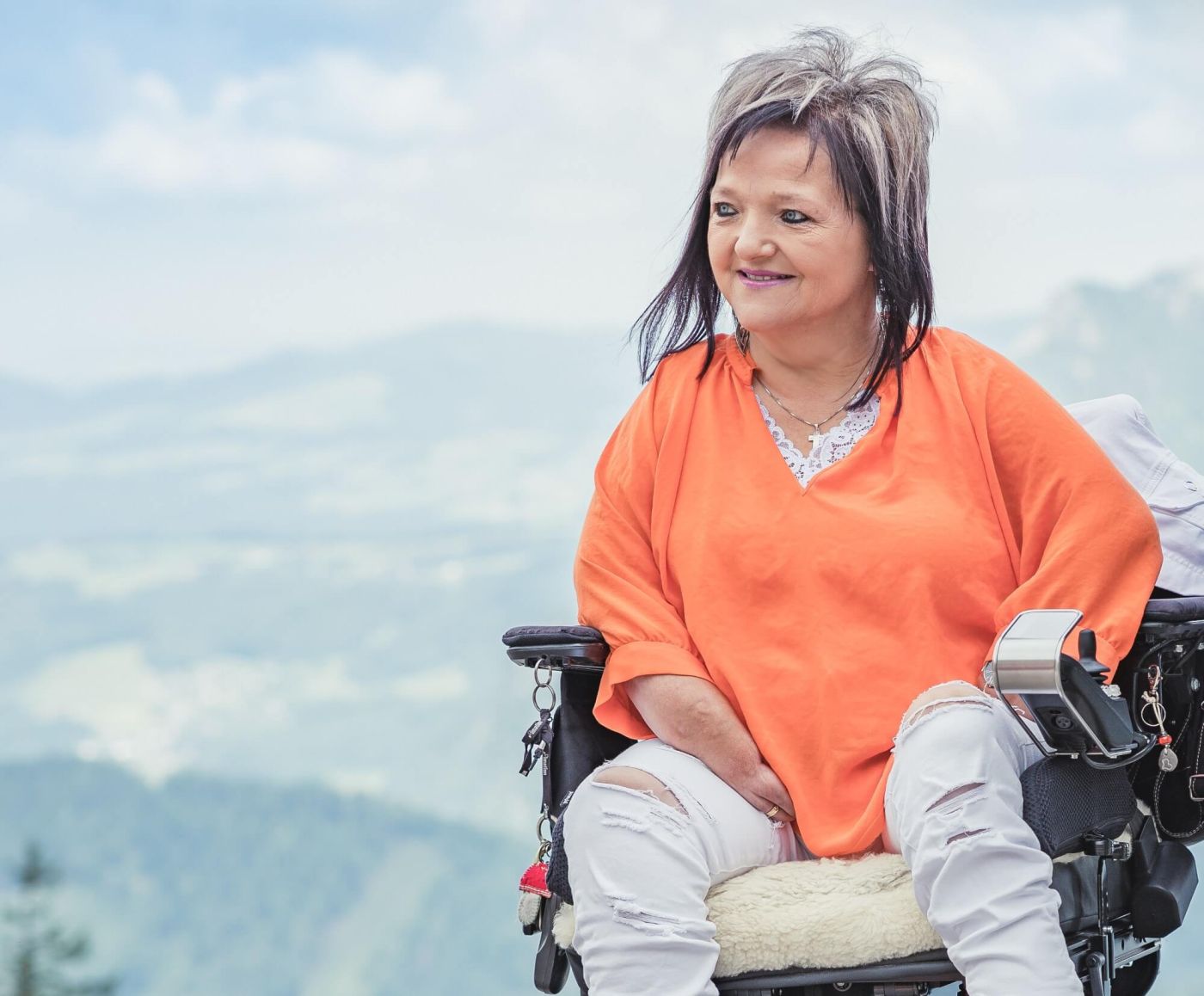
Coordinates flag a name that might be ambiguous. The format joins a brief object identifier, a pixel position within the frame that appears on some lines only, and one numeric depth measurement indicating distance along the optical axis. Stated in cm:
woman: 315
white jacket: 335
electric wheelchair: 305
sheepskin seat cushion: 305
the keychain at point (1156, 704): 317
